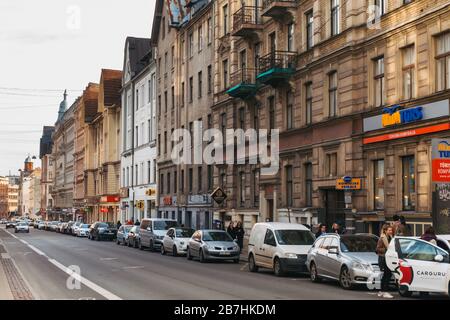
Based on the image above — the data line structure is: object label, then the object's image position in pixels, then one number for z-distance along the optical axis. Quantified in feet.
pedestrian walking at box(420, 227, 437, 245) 63.62
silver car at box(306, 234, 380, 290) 65.36
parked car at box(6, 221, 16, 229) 367.99
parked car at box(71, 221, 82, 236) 237.25
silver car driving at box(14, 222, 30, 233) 275.80
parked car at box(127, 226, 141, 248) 152.05
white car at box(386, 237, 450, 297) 56.65
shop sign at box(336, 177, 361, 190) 99.60
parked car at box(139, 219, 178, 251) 137.69
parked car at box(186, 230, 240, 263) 104.83
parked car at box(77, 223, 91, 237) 228.02
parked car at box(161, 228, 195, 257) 121.39
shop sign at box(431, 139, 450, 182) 74.08
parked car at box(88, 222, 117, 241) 195.07
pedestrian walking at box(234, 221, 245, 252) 119.54
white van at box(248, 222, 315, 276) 81.92
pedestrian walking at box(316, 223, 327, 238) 93.48
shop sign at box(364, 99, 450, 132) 83.66
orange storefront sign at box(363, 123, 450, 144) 83.05
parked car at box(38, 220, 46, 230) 346.91
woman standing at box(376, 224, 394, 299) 63.72
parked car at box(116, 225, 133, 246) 164.19
